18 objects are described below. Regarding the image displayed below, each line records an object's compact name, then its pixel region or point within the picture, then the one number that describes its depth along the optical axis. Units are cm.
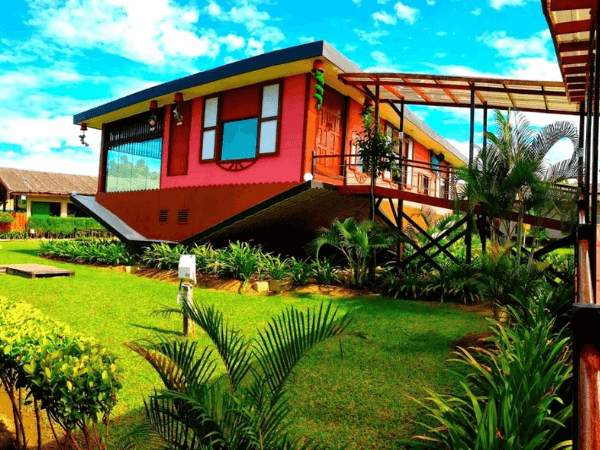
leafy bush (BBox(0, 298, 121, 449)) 247
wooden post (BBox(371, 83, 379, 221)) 1017
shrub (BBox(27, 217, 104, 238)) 2817
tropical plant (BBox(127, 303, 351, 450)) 233
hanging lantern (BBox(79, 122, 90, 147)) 1794
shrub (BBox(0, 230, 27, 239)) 2653
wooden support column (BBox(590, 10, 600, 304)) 250
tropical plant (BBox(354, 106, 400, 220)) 1022
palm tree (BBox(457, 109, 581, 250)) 774
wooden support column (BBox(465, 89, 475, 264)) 895
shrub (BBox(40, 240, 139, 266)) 1365
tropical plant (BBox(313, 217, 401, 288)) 943
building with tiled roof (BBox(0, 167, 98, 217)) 3136
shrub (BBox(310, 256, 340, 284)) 1002
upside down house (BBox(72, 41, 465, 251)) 1104
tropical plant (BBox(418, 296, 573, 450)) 245
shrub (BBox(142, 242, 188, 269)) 1192
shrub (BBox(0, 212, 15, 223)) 2764
